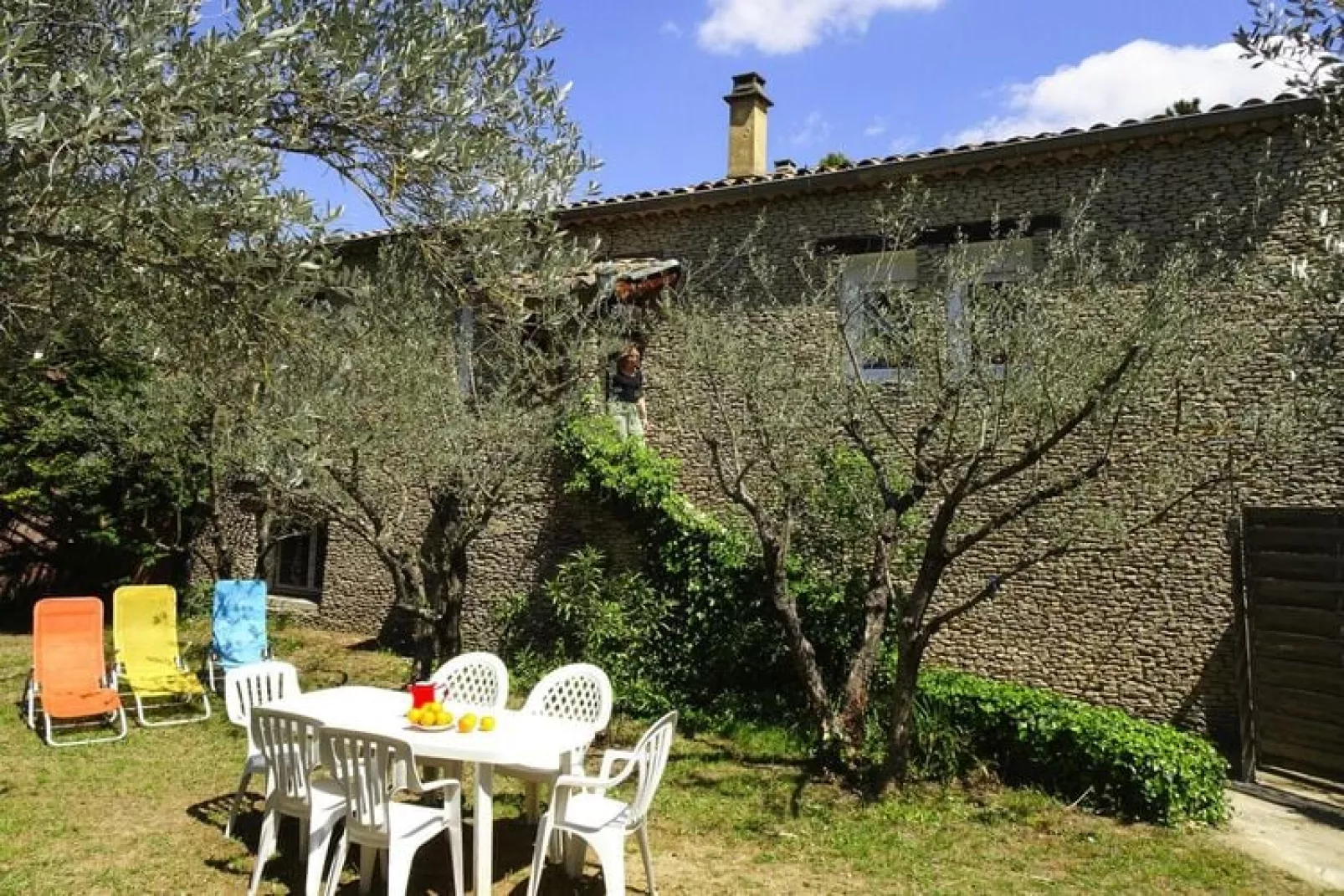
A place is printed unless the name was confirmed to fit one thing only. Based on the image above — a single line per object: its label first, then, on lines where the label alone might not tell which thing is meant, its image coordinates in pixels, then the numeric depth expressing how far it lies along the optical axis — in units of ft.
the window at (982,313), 21.42
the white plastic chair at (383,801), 14.83
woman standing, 37.37
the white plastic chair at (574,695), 20.34
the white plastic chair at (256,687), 20.16
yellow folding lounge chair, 29.84
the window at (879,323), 26.11
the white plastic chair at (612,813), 15.55
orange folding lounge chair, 26.40
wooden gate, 26.13
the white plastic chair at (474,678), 22.22
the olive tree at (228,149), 11.37
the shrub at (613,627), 31.86
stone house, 28.60
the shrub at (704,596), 30.96
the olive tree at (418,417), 25.34
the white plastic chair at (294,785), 15.94
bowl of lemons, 17.83
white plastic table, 15.92
